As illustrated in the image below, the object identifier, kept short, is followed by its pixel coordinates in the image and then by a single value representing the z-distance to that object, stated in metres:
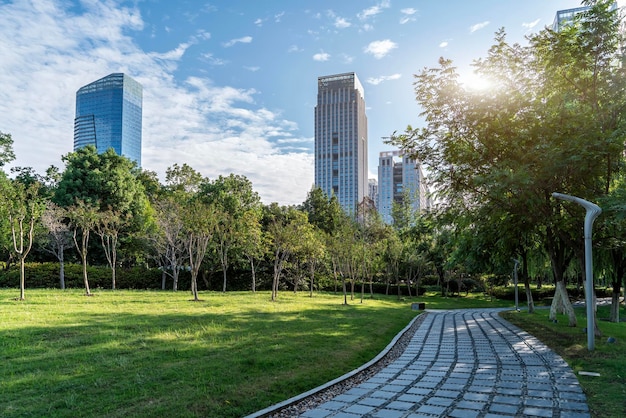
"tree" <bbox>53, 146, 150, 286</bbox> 27.72
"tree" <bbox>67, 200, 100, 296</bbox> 17.67
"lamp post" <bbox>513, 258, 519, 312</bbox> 18.87
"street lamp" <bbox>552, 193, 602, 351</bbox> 8.48
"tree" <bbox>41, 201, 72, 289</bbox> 21.66
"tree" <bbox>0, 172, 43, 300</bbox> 14.69
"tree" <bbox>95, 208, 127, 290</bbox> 20.52
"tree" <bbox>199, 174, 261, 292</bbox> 25.25
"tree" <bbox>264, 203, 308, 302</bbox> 20.31
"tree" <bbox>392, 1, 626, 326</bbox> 9.66
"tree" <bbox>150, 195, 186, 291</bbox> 20.12
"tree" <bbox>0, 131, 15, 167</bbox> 28.99
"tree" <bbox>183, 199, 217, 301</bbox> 17.88
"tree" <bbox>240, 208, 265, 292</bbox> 22.81
